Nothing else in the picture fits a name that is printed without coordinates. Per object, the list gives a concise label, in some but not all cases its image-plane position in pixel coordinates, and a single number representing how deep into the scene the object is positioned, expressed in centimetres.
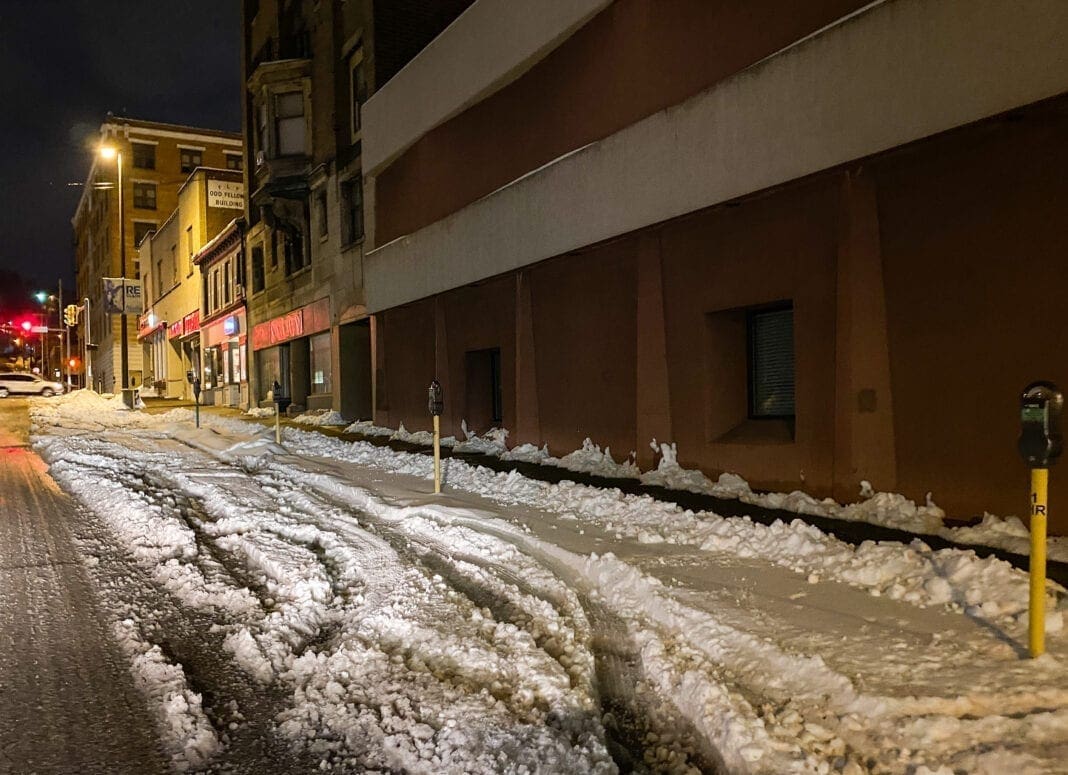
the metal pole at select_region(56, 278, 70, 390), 5801
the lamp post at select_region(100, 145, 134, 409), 2805
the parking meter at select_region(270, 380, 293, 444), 1537
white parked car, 4053
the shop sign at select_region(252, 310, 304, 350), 2378
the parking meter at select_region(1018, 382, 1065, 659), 382
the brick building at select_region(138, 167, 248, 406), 3228
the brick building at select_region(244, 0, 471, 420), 1964
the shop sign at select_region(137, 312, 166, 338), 4547
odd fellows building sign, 3294
